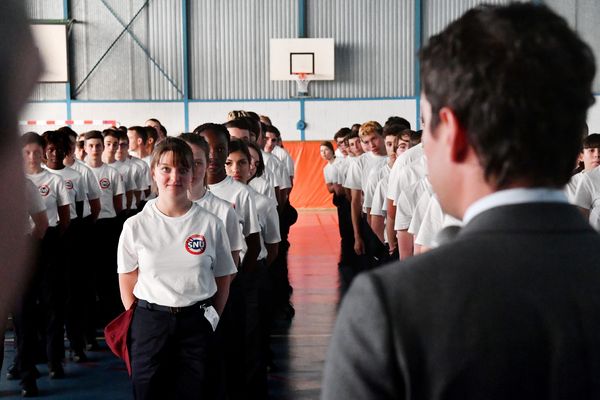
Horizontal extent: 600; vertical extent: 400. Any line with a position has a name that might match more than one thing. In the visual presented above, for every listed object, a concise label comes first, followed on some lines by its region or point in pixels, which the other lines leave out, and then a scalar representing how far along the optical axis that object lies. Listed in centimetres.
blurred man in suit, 119
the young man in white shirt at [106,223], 927
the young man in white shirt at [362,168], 984
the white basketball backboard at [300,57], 2273
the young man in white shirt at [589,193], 664
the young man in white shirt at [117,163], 994
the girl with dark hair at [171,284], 442
